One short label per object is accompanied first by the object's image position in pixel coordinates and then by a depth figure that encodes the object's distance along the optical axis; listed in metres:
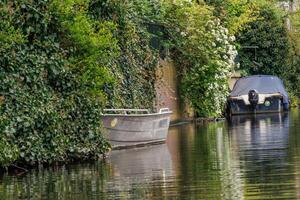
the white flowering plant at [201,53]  37.19
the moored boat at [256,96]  45.38
